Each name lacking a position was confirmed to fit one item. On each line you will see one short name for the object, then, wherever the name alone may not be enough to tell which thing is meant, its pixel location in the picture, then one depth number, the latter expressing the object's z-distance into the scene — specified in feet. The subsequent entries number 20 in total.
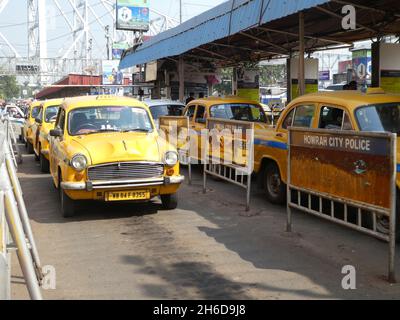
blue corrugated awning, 33.89
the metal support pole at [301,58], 37.88
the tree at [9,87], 393.09
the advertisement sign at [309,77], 47.32
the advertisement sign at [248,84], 63.57
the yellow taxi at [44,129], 41.14
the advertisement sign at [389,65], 36.17
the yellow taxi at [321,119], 22.62
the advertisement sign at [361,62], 66.33
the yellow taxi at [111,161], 24.21
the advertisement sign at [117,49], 249.55
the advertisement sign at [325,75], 184.03
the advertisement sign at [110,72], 208.57
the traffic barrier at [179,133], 38.55
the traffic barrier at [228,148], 26.27
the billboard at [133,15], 139.13
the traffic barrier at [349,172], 16.48
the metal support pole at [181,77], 71.76
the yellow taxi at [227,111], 37.93
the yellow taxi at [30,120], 53.88
